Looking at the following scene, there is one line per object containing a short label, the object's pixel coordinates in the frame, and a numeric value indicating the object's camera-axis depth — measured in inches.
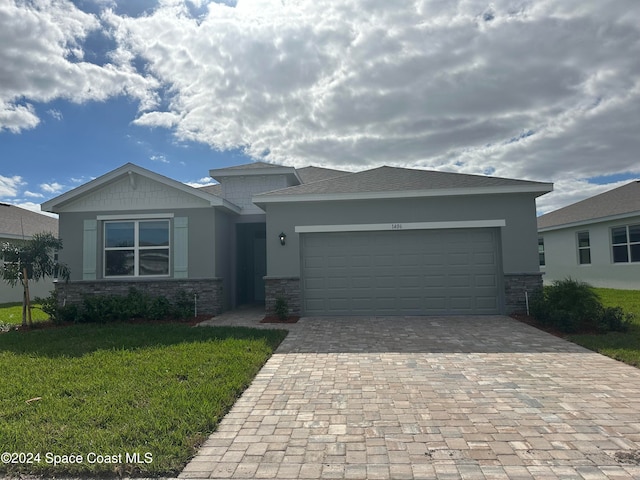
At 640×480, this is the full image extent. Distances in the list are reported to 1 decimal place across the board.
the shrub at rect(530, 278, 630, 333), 322.7
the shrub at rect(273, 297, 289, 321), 399.5
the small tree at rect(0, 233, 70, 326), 382.3
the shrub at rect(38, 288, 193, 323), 394.6
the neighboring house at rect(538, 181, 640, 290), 616.7
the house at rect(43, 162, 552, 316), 409.1
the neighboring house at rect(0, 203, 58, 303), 642.2
